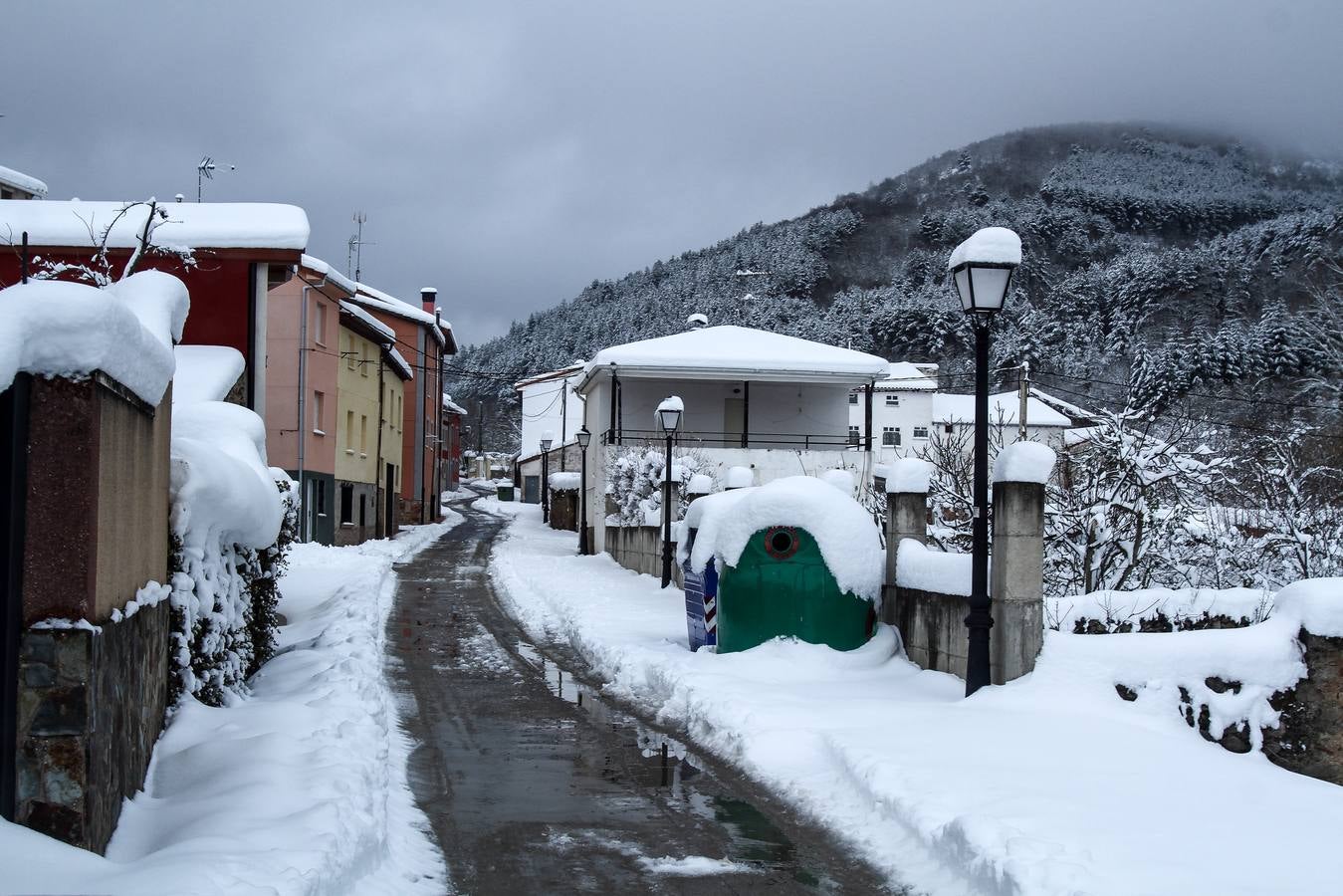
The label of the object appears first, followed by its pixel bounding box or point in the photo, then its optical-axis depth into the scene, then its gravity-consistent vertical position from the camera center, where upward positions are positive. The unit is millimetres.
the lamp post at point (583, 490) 34406 -424
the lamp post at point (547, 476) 57156 -25
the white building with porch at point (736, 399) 36438 +2498
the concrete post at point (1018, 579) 9547 -787
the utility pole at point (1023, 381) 28517 +2377
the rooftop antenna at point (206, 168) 33469 +8329
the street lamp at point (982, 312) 9438 +1316
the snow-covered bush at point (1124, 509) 14117 -331
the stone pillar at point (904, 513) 12359 -352
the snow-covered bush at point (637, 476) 32469 +18
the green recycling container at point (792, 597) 12227 -1207
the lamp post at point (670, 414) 21281 +1083
